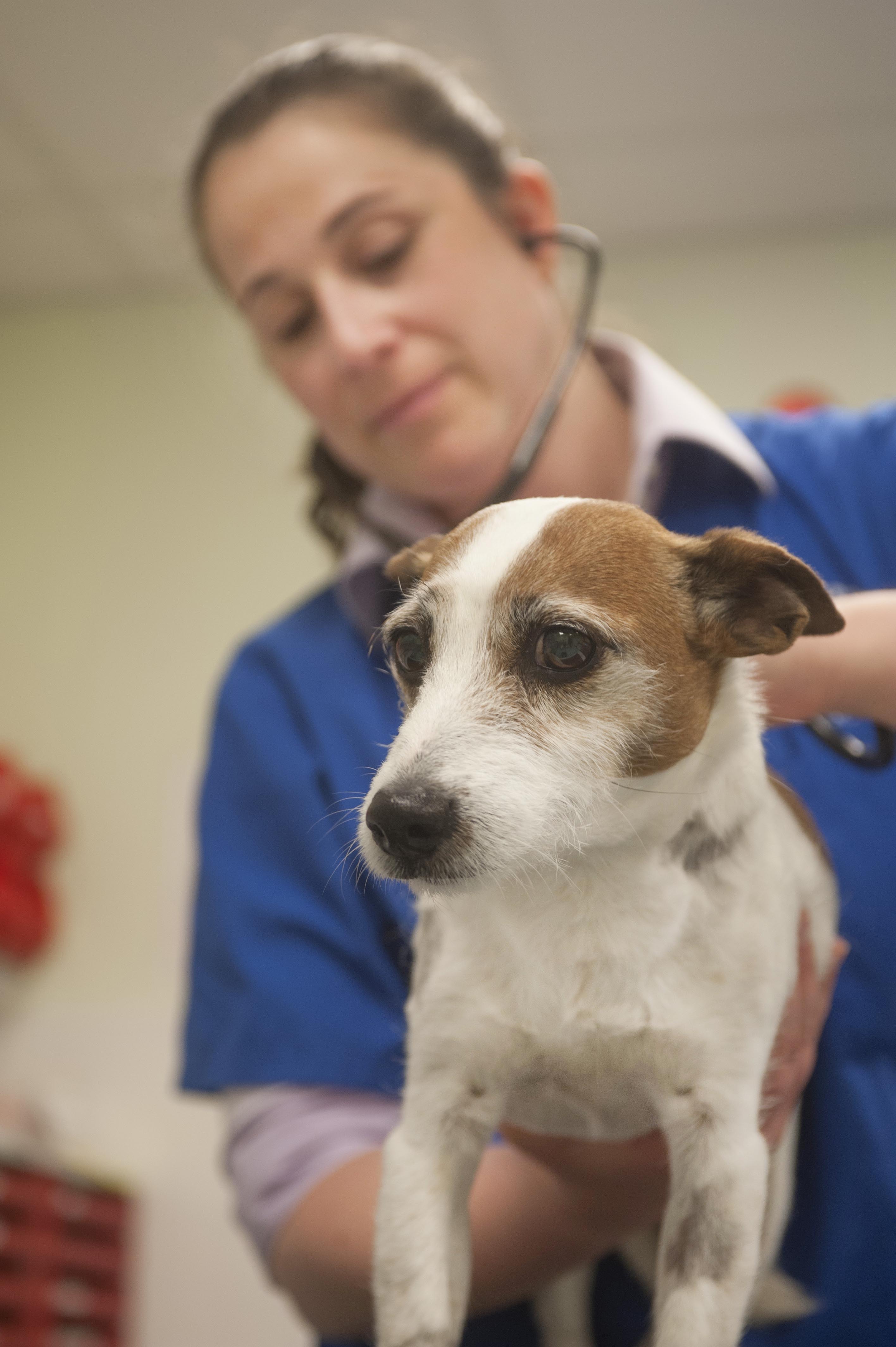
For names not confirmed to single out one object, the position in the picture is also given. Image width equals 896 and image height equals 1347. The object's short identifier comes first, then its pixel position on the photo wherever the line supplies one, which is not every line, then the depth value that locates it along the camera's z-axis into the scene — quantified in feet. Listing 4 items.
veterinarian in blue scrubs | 2.17
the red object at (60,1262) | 5.83
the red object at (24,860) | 8.27
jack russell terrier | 1.30
